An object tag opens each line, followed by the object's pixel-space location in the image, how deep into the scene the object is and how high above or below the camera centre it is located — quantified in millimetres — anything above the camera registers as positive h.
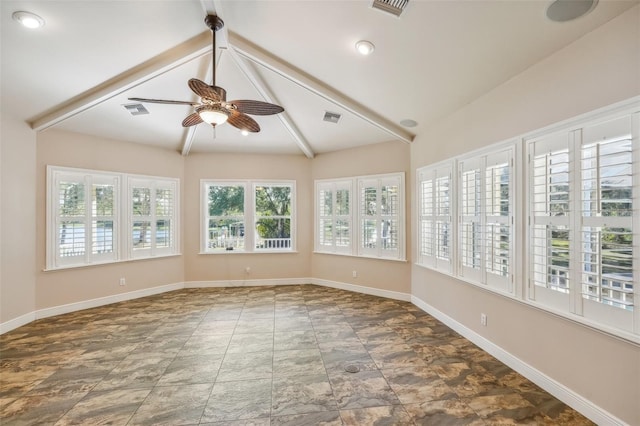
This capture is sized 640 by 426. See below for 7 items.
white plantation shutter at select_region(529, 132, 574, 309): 2357 -32
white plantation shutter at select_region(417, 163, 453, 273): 3998 -38
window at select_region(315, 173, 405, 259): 5234 -37
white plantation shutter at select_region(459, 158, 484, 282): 3372 -56
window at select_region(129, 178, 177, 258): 5379 -56
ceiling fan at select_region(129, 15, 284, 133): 2553 +1072
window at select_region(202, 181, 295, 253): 6188 -85
